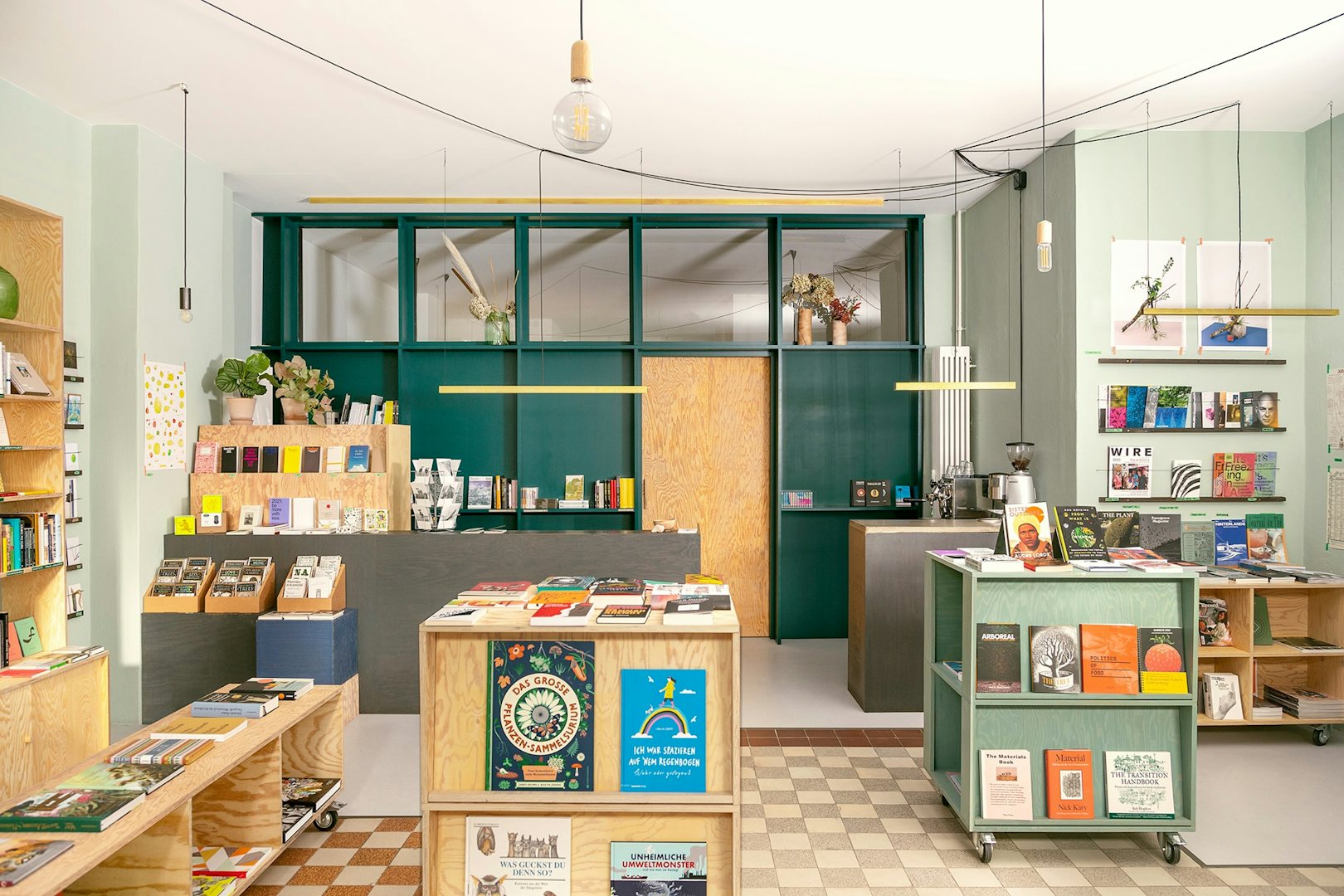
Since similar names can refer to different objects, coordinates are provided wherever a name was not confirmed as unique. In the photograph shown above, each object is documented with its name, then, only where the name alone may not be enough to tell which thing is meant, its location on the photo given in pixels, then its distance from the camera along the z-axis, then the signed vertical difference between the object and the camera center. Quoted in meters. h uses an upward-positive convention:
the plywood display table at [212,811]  2.17 -1.19
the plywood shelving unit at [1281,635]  4.20 -1.02
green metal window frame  6.38 +1.30
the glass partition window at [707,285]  6.66 +1.38
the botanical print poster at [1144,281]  4.75 +1.00
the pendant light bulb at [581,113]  2.23 +0.94
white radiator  6.34 +0.25
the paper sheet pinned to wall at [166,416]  4.75 +0.22
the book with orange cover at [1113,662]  3.12 -0.82
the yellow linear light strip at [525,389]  5.20 +0.40
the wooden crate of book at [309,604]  4.77 -0.90
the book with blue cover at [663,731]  2.40 -0.84
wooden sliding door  6.70 -0.12
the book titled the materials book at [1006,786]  3.11 -1.29
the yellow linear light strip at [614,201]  6.06 +1.89
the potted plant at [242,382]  5.27 +0.46
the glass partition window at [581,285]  6.59 +1.36
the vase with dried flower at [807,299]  6.48 +1.23
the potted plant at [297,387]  5.52 +0.45
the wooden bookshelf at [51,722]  3.27 -1.17
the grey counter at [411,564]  4.96 -0.70
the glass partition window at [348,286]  6.57 +1.36
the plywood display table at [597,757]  2.39 -0.92
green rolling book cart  3.11 -0.99
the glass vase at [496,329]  6.31 +0.96
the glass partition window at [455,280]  6.55 +1.41
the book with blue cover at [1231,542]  4.74 -0.54
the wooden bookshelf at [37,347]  3.76 +0.50
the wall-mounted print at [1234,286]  4.74 +0.96
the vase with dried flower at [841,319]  6.54 +1.07
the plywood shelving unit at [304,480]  5.20 -0.18
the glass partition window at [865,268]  6.68 +1.53
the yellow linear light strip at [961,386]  4.57 +0.37
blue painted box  4.63 -1.13
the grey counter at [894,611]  4.82 -0.96
